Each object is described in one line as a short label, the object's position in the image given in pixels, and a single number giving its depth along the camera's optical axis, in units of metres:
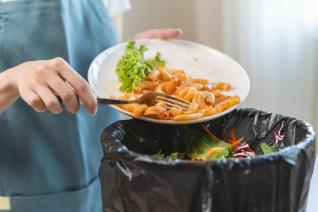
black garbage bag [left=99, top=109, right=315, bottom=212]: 0.56
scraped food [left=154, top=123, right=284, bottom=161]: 0.72
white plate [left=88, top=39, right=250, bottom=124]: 0.90
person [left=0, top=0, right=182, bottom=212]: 0.82
